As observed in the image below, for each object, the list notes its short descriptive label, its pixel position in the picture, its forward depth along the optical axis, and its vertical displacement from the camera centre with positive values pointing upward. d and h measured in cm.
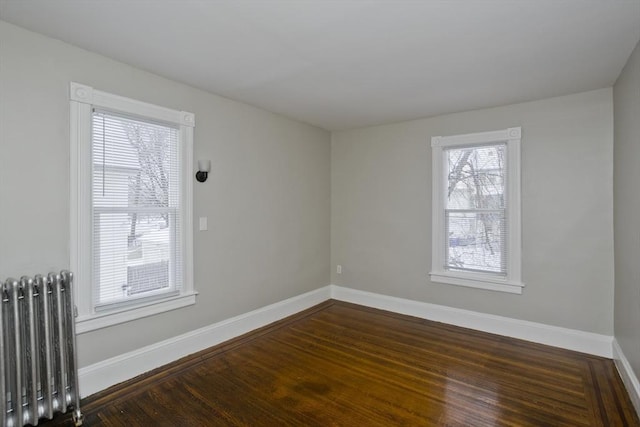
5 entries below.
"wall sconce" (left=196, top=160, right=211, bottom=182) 321 +43
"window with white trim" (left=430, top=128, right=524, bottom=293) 365 +4
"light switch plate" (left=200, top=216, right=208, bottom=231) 331 -10
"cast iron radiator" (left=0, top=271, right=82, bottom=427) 194 -85
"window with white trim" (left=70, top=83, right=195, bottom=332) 246 +5
